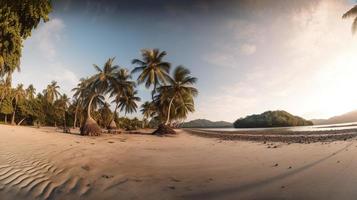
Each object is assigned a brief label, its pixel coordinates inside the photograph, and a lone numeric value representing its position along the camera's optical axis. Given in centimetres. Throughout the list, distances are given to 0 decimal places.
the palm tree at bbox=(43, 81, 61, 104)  5931
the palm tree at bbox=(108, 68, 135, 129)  2734
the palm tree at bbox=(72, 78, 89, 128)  3998
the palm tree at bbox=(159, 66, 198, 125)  3122
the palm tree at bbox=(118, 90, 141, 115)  4192
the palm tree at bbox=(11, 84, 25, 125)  4708
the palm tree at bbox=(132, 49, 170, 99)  2886
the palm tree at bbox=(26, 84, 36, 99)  5684
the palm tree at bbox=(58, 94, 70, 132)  5520
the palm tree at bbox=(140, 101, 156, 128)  5774
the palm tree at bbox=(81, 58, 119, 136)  2528
